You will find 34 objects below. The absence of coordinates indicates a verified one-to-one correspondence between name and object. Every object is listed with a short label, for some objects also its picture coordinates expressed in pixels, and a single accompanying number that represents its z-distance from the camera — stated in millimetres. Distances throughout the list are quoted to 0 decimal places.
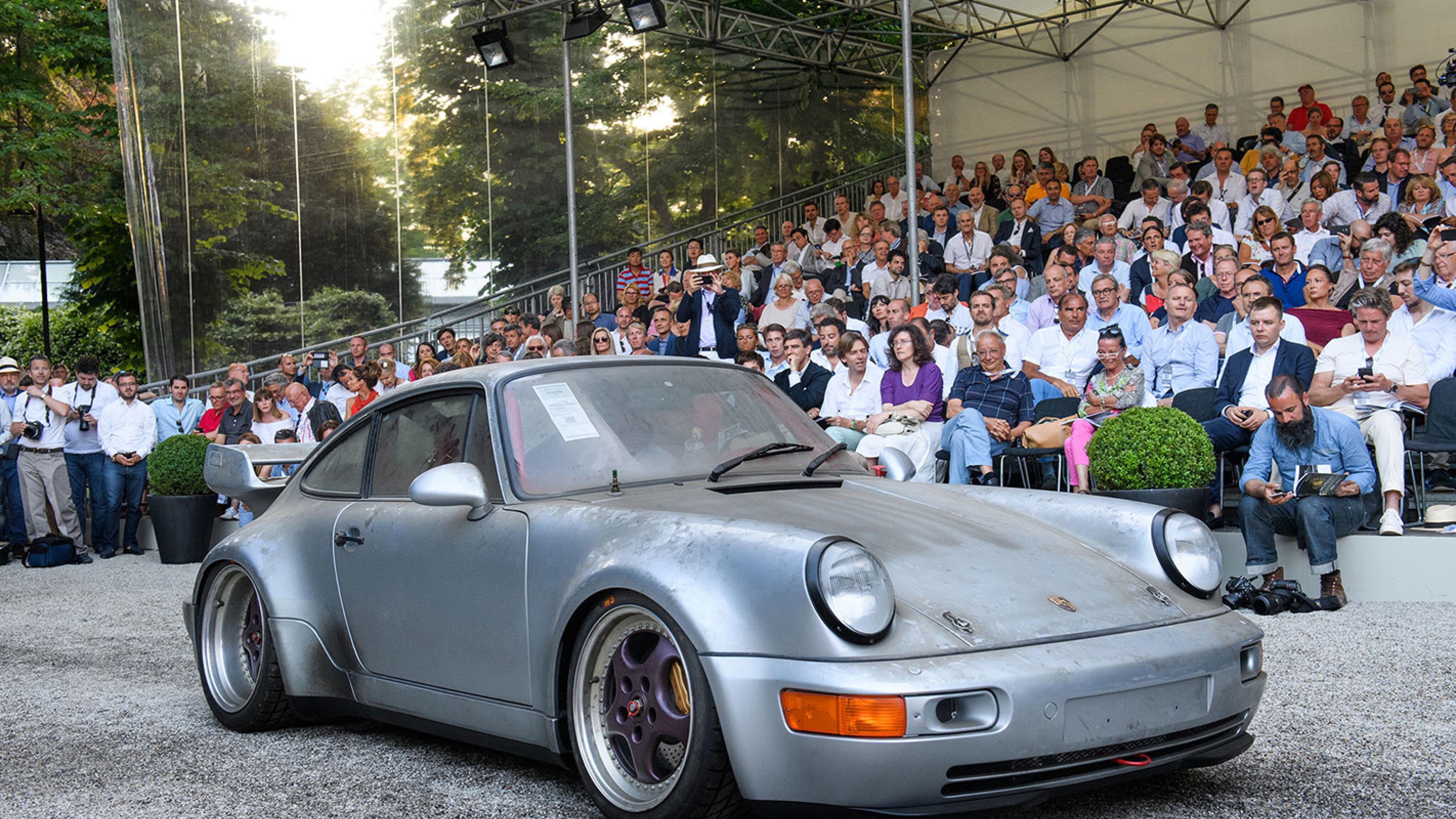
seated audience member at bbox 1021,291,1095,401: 10133
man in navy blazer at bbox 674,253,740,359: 14375
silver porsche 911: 3057
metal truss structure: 20516
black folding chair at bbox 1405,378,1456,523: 7703
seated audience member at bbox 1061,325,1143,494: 8812
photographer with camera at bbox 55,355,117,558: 13055
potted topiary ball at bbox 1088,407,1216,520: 7320
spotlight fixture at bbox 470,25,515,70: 15336
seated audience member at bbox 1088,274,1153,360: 10164
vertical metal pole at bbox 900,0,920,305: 11023
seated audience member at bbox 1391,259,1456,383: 8586
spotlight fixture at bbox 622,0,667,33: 13719
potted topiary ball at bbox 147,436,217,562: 12016
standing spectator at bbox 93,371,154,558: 13102
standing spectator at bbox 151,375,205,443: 14984
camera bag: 12281
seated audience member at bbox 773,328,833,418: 10727
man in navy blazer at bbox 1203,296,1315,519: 8211
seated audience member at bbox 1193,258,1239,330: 10320
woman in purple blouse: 9227
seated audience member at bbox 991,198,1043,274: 15617
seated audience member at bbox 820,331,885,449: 9969
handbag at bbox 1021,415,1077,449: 8781
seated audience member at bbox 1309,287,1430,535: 8102
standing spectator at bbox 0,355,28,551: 13016
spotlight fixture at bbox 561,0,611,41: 14320
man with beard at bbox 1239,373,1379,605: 7055
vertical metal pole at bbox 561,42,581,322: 14578
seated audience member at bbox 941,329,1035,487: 8812
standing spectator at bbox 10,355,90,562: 12984
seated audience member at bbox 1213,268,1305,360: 8992
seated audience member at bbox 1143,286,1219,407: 9250
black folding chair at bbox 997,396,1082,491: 8695
